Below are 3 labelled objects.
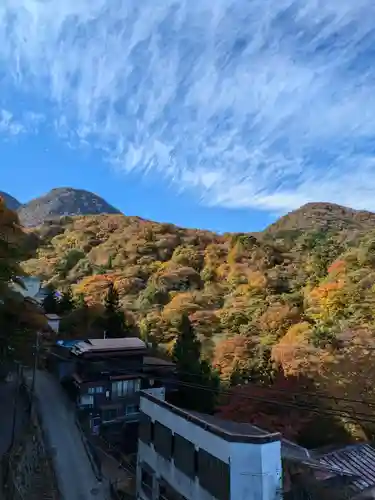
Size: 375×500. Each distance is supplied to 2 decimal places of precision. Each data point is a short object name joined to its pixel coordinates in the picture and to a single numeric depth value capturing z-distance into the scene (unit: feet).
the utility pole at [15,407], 44.19
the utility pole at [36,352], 51.49
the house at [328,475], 34.63
